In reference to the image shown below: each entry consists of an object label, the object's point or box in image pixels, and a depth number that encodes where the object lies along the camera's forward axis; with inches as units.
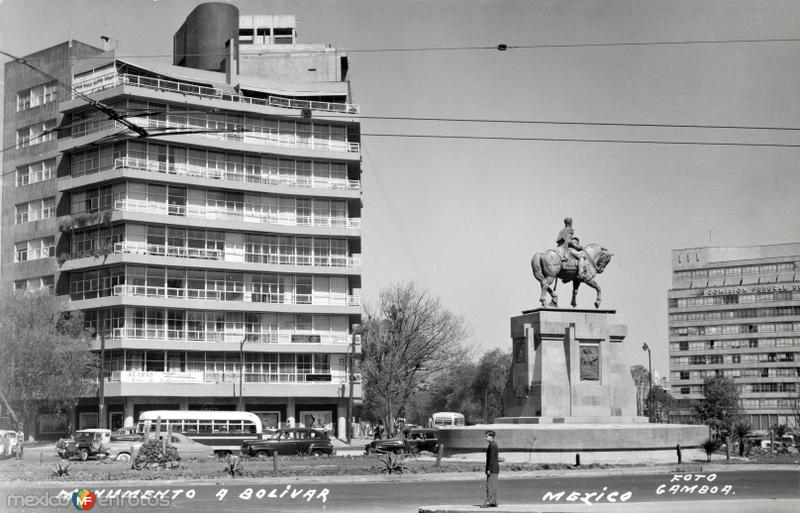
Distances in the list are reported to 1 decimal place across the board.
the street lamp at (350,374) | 2891.2
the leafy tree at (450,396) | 3233.3
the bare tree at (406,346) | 2908.5
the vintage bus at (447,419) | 3351.4
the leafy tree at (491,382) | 3791.8
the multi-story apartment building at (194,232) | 2758.4
